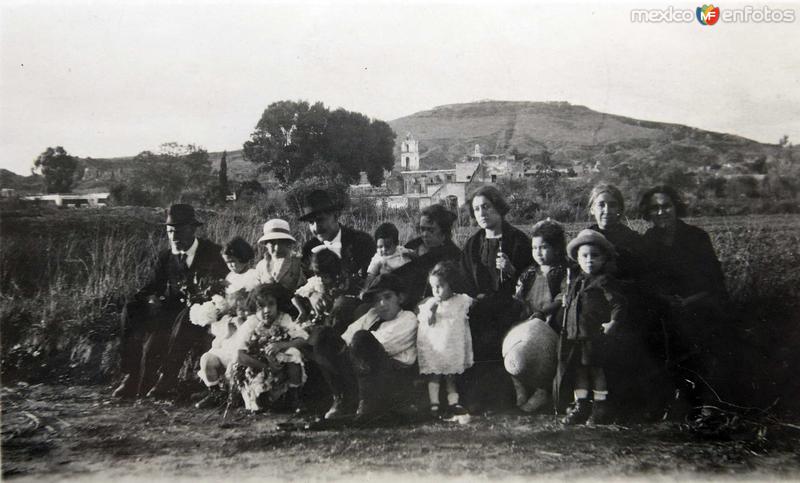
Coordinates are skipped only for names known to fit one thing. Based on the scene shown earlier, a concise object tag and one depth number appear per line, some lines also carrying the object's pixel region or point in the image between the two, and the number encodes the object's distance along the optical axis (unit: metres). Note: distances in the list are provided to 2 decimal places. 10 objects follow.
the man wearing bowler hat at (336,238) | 6.05
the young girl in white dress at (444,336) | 5.70
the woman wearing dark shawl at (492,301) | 5.72
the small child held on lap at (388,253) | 5.91
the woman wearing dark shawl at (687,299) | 5.71
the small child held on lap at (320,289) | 6.00
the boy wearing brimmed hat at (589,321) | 5.50
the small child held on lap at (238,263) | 6.27
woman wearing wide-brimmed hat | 6.16
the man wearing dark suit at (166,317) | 6.35
